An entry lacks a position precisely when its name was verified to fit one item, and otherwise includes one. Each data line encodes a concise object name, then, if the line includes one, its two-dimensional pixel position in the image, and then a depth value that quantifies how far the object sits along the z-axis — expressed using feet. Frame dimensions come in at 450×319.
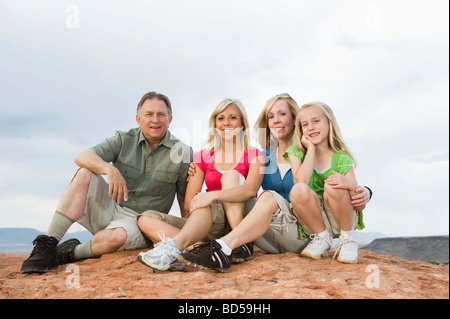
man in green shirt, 12.55
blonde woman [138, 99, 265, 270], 10.71
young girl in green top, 11.04
